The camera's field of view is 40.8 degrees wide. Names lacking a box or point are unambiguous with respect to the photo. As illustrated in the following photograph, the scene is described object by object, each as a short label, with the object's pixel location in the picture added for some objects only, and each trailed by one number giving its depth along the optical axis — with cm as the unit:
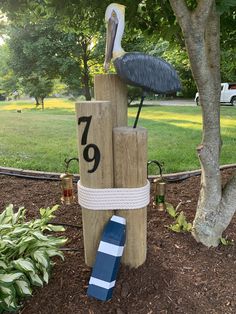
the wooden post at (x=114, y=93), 175
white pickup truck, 1770
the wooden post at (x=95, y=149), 166
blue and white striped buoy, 171
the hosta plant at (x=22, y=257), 165
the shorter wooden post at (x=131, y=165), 173
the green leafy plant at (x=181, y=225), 231
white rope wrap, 178
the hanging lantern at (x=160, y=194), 224
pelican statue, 163
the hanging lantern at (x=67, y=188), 230
